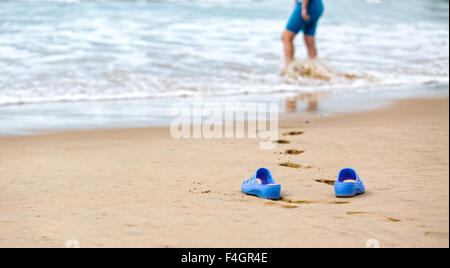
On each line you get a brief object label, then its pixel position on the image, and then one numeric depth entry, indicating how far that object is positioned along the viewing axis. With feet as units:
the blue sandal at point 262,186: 21.60
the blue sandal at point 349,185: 21.53
